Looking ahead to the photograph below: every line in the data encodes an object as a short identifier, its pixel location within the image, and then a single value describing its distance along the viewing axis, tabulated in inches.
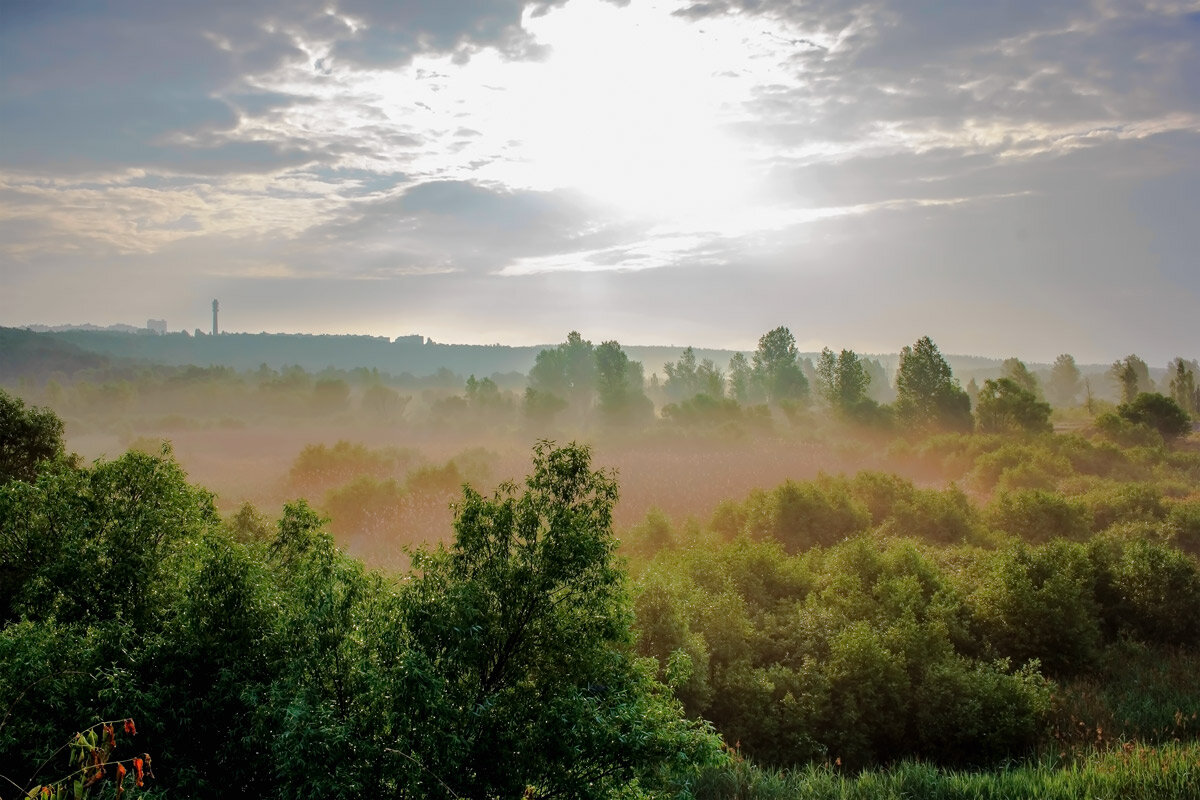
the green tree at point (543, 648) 418.3
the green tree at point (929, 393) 2918.3
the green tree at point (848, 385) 3248.0
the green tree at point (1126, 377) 3403.1
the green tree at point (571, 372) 4837.6
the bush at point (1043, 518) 1430.9
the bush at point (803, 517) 1519.4
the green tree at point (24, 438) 829.8
